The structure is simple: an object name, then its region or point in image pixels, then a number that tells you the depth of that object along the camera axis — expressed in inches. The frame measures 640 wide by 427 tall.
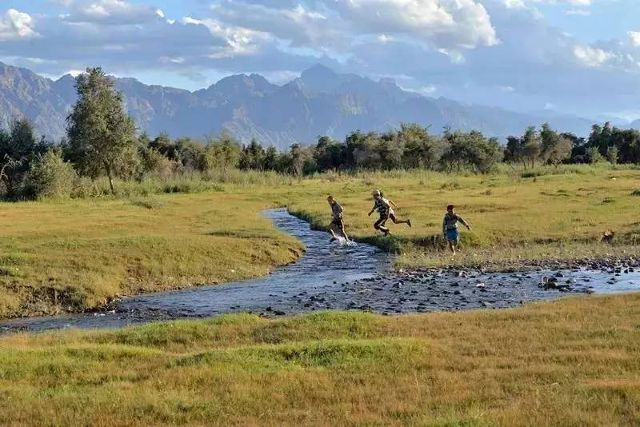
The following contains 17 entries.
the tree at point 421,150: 4921.3
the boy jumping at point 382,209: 1498.5
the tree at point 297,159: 5211.6
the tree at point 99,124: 2859.3
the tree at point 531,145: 5088.6
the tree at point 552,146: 5118.1
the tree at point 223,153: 4640.8
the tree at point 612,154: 5046.8
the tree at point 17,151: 2999.5
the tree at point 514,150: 5280.5
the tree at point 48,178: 2765.7
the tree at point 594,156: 5177.2
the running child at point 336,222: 1498.8
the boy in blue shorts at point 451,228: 1350.9
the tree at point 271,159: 5416.8
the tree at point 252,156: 5305.1
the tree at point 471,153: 4820.4
